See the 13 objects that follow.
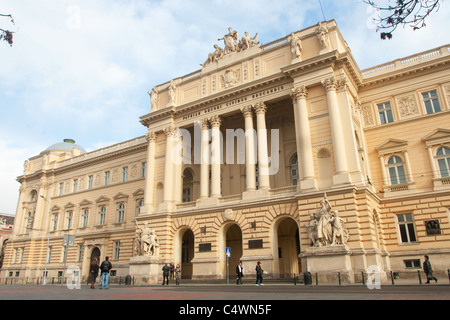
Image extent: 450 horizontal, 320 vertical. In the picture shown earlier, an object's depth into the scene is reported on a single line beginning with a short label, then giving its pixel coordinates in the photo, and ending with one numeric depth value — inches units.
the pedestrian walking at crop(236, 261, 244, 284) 916.6
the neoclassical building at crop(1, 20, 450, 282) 974.4
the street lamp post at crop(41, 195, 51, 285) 1661.2
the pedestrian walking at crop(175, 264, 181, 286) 1057.1
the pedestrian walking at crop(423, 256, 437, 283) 771.0
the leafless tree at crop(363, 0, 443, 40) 259.9
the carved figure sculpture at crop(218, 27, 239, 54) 1354.3
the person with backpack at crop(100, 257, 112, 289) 748.0
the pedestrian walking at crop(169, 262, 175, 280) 1140.5
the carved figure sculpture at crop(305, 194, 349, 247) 901.5
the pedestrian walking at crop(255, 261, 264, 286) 880.3
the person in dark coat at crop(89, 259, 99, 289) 785.6
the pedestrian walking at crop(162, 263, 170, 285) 1047.0
